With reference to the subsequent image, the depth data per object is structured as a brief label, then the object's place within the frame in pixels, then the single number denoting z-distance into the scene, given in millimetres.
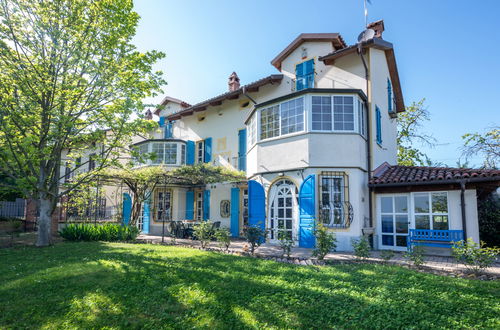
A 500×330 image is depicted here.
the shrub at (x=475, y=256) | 6767
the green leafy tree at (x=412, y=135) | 23734
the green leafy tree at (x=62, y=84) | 10039
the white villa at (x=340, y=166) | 9945
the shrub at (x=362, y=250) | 8109
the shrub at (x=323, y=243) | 8141
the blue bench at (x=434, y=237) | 9297
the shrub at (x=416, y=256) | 7500
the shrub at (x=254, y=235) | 9297
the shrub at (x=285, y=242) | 8633
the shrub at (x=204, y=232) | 10523
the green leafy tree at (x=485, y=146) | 14891
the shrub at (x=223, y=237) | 10064
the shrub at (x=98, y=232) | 12109
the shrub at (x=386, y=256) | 7853
